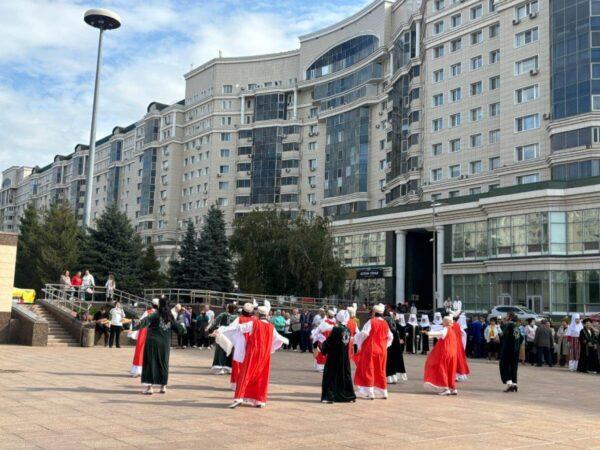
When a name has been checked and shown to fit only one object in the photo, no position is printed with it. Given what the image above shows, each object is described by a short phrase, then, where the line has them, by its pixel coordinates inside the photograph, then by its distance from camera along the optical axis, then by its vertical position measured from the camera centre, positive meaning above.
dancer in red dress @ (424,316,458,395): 14.08 -1.28
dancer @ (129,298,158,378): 15.38 -1.48
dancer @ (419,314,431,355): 28.53 -1.53
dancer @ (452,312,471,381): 15.59 -1.28
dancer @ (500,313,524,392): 14.83 -1.12
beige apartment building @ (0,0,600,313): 45.97 +15.90
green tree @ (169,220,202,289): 51.97 +2.10
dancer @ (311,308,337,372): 14.26 -0.65
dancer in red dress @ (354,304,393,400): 13.13 -1.12
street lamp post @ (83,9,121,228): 31.25 +13.44
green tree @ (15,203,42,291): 49.38 +2.45
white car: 37.55 -0.35
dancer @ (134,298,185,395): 12.23 -1.00
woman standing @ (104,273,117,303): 32.91 +0.16
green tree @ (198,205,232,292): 52.50 +3.27
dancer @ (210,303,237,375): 17.05 -1.61
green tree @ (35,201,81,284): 45.84 +3.23
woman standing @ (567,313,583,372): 22.62 -1.13
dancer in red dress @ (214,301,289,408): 11.09 -0.93
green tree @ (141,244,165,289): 53.28 +1.72
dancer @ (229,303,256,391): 11.89 -0.35
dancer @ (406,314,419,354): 28.60 -1.45
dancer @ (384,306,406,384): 16.11 -1.41
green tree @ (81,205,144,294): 43.97 +2.70
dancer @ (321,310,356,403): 12.14 -1.29
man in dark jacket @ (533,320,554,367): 23.75 -1.27
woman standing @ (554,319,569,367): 24.28 -1.52
